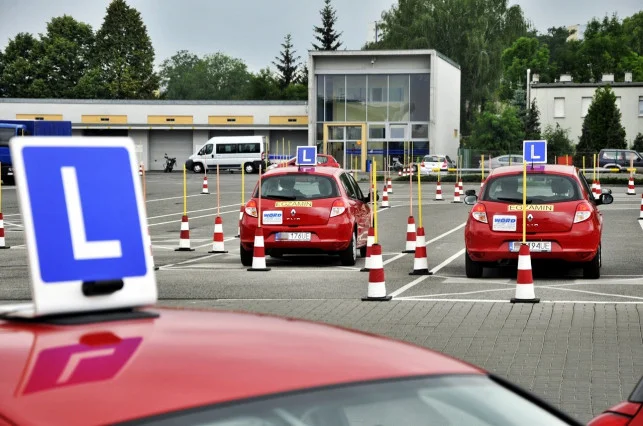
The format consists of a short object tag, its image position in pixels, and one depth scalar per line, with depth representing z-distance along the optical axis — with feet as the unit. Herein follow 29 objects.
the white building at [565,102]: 328.08
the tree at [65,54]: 394.52
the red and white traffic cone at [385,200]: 129.18
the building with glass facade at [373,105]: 265.75
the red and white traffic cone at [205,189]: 164.45
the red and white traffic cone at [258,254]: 63.72
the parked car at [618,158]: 251.87
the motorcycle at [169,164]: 296.92
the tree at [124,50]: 395.96
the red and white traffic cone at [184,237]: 80.48
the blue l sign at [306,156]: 75.20
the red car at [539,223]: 57.16
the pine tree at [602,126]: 293.02
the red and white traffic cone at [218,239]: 77.46
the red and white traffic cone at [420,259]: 61.82
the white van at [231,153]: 268.00
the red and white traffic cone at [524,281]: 47.85
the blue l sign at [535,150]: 62.18
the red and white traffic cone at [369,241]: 63.72
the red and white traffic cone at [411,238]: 68.96
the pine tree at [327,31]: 400.06
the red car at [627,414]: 14.29
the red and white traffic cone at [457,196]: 138.44
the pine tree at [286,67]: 453.17
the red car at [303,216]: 66.03
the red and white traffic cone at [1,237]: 83.45
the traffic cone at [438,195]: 144.39
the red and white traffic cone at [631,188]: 150.31
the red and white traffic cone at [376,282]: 49.52
